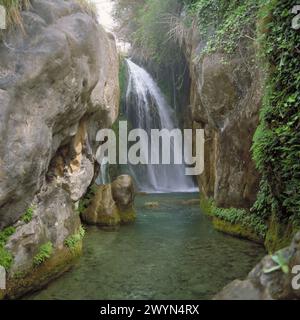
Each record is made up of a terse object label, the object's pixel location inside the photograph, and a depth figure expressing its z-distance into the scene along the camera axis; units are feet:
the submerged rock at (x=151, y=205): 43.45
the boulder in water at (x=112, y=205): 34.81
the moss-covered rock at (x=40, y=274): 17.36
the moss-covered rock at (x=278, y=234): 19.79
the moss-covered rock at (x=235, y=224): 27.12
